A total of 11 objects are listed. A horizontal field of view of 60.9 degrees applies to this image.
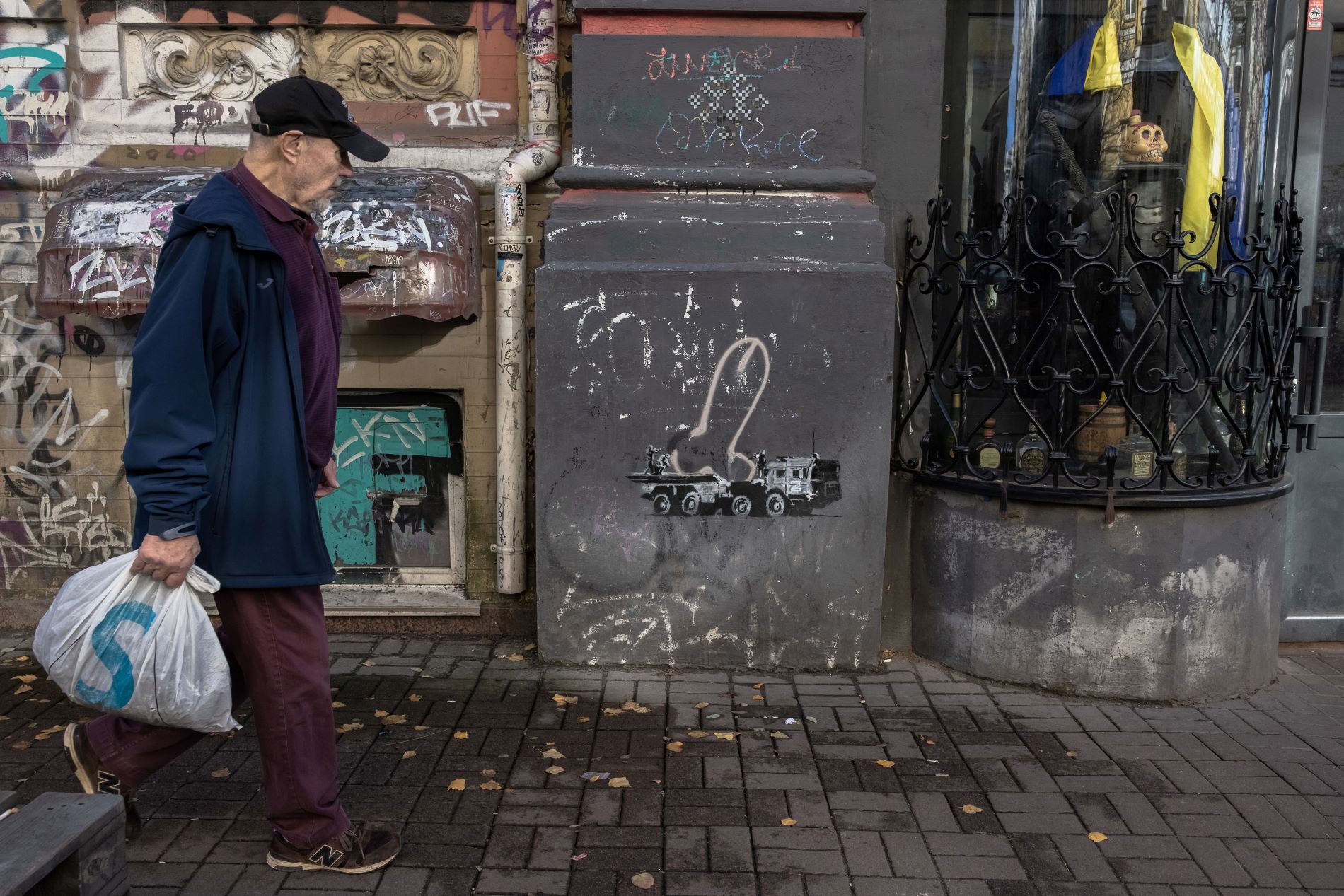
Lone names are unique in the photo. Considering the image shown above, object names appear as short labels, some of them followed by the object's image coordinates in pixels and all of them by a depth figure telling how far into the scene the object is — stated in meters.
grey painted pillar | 4.83
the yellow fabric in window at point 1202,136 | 4.89
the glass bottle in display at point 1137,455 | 4.84
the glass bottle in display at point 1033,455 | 4.91
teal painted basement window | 5.54
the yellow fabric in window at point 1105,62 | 4.93
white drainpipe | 5.17
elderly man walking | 2.92
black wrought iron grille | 4.79
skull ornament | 4.92
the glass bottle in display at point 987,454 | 4.99
